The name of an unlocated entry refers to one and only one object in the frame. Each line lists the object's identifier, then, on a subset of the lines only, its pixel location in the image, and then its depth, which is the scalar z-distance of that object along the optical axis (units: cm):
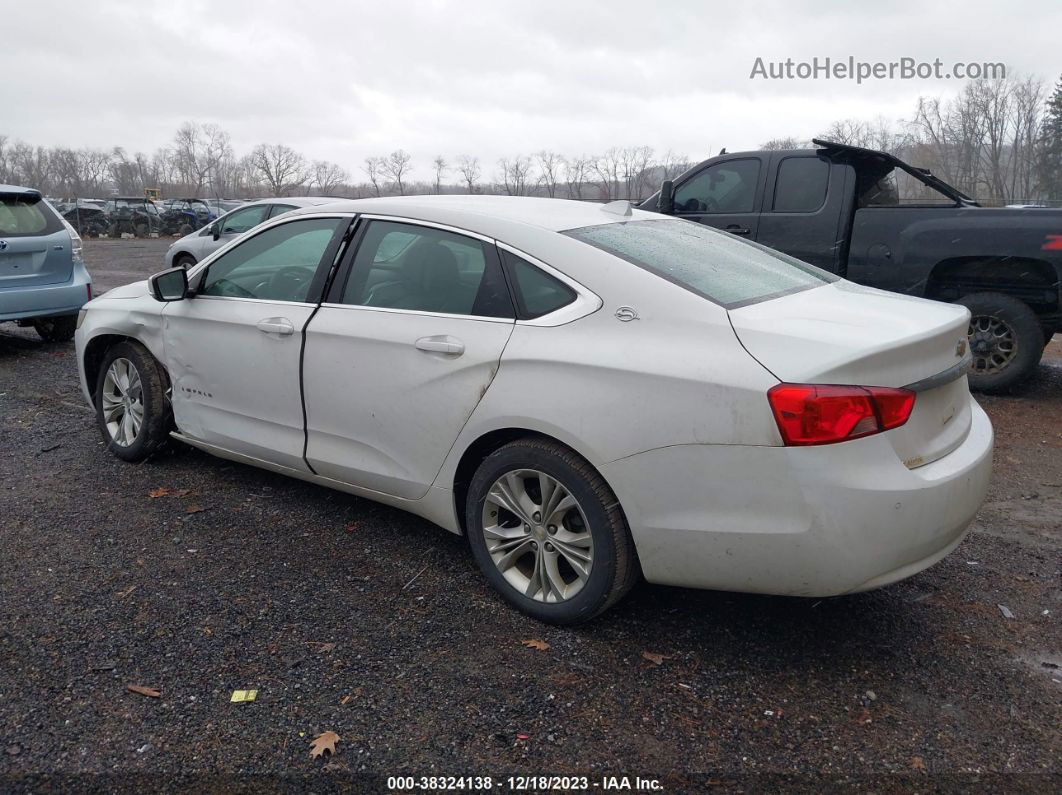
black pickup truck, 654
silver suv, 786
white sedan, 262
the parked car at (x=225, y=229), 1259
